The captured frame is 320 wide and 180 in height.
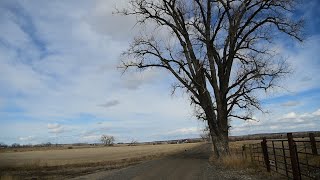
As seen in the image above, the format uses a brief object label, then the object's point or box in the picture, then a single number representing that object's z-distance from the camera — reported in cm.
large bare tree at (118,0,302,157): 1775
